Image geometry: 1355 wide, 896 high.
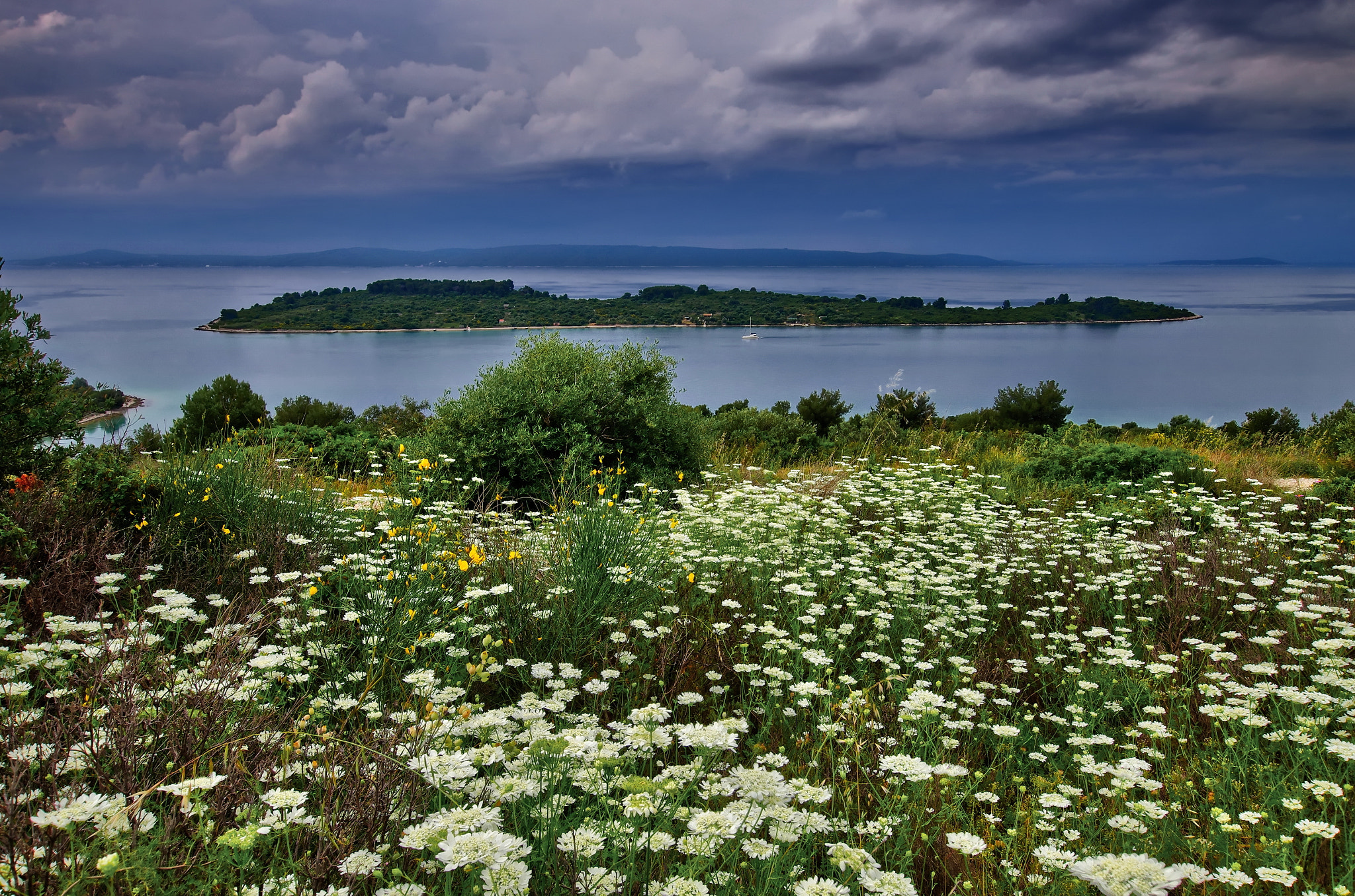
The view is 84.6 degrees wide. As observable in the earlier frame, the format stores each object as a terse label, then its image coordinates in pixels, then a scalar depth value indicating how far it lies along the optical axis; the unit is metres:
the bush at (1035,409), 20.12
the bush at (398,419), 17.47
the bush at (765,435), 15.04
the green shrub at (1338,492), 9.43
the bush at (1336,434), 13.55
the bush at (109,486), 5.11
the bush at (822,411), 18.44
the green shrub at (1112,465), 11.12
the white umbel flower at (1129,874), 1.45
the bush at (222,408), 15.26
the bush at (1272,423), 20.28
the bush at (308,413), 19.70
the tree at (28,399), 5.26
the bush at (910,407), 19.27
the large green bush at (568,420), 9.45
